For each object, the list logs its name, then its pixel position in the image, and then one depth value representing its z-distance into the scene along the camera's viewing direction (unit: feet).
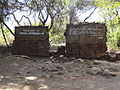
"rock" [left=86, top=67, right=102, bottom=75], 12.07
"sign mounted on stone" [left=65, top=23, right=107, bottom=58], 18.41
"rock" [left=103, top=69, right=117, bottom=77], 11.69
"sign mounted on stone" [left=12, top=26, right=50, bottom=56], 19.54
